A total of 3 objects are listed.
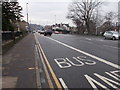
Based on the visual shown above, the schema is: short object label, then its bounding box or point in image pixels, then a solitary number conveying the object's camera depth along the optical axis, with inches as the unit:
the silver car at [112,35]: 588.2
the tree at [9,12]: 348.0
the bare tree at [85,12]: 1212.8
